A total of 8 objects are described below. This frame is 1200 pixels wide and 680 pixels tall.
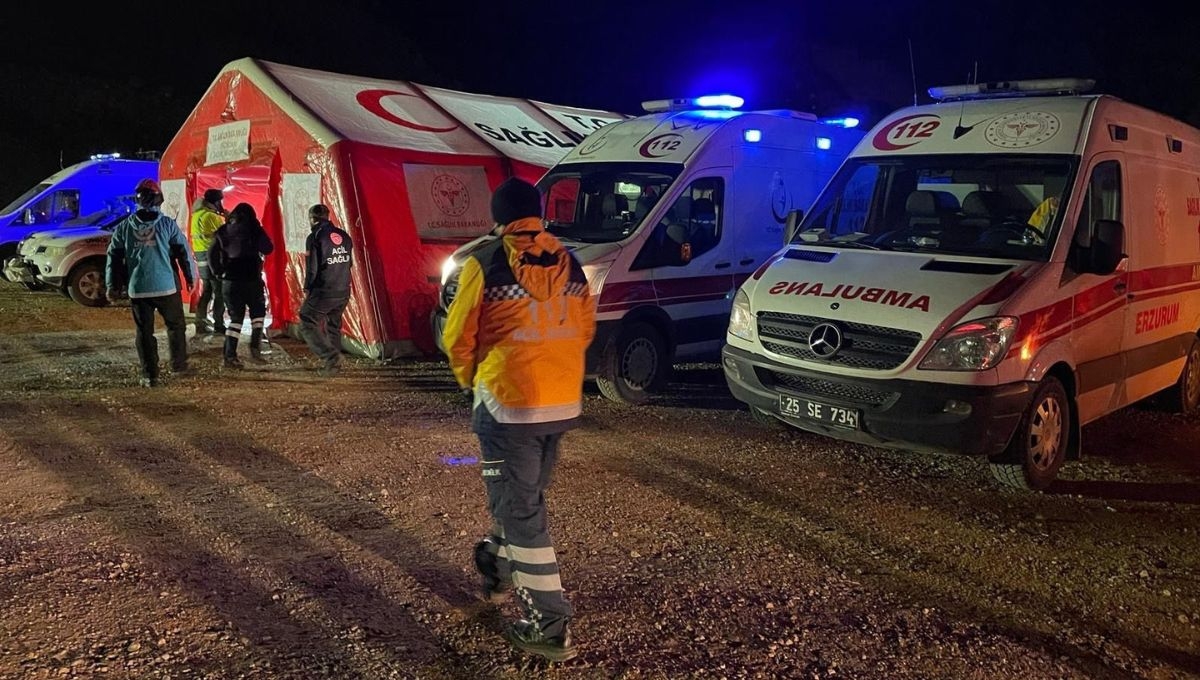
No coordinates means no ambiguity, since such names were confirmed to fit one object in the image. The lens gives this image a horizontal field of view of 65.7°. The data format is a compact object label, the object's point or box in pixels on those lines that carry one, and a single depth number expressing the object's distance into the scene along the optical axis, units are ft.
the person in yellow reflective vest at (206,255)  34.27
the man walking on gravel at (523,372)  11.31
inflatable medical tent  31.40
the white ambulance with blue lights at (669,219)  25.61
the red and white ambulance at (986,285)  17.24
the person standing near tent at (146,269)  26.25
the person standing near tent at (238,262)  29.55
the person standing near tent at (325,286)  28.66
